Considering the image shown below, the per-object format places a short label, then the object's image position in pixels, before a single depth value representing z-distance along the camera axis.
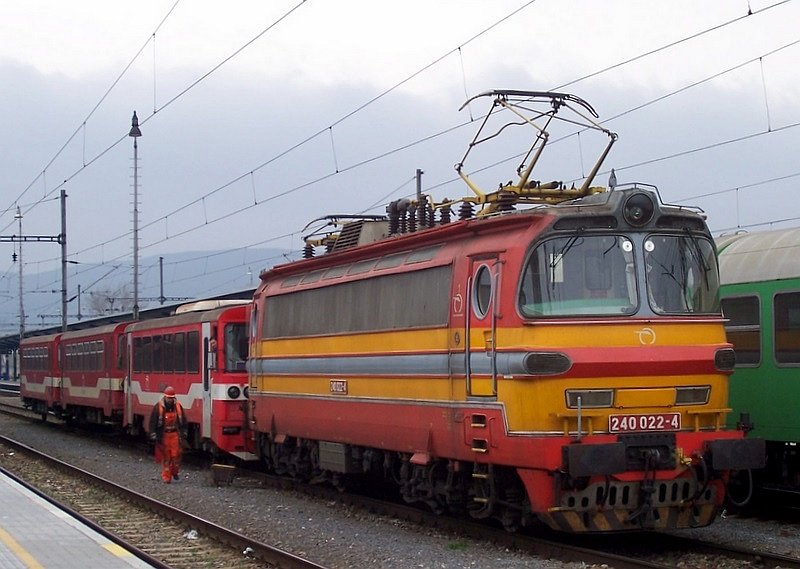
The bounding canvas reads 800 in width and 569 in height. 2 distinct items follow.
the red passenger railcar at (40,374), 39.91
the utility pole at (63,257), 47.59
